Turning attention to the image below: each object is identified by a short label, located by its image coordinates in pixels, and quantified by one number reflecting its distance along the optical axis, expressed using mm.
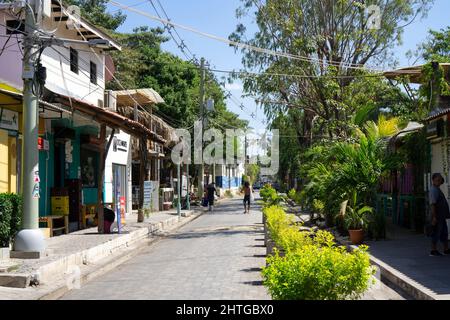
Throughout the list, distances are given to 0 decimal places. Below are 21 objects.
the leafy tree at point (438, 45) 30609
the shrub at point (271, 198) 22739
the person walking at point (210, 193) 35156
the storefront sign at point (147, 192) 24344
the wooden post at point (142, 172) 20969
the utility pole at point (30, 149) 11289
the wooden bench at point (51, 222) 16312
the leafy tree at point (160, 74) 36656
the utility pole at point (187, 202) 33000
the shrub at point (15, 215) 12541
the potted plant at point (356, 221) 14453
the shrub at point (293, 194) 37131
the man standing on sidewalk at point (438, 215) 11438
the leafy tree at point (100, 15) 39594
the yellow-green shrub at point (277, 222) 10409
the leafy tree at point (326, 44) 23719
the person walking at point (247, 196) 31075
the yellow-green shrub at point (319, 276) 5258
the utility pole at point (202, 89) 37000
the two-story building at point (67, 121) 15023
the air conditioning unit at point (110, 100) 24625
